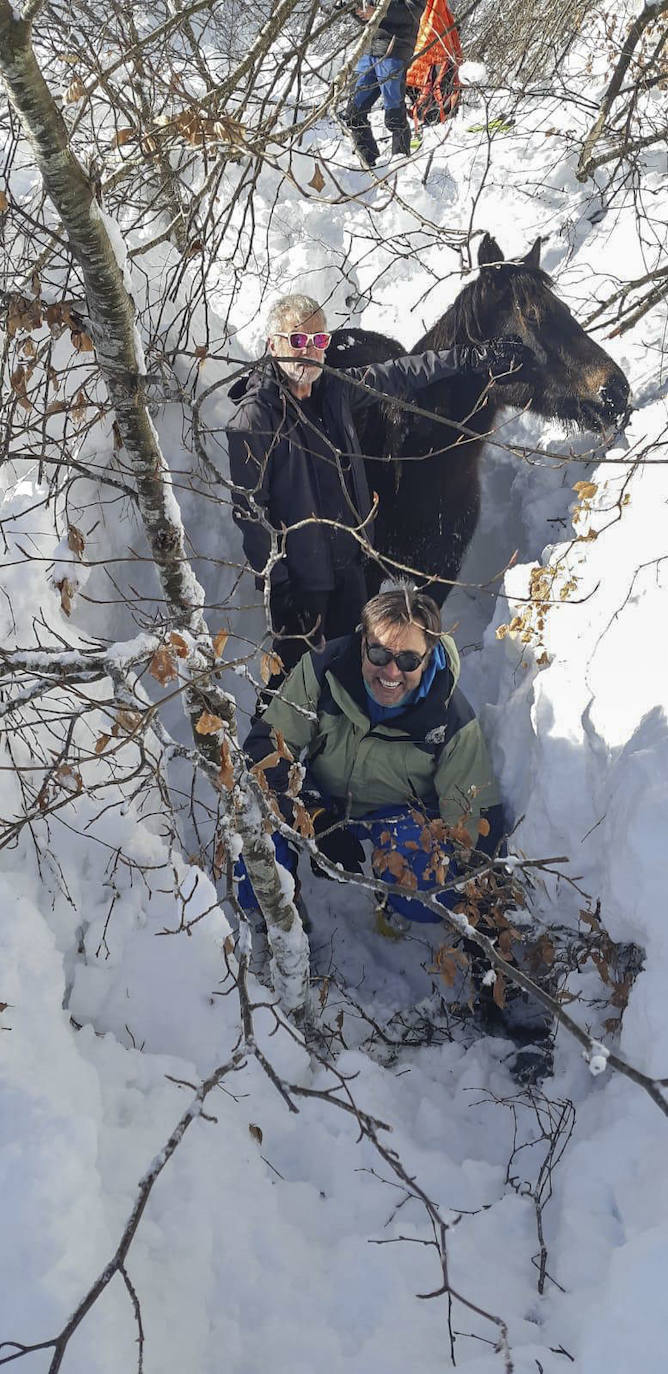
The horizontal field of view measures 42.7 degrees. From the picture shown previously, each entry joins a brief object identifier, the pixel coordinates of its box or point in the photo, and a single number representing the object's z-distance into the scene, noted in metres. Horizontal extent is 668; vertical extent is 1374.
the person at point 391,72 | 4.54
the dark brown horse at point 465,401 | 4.10
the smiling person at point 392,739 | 3.26
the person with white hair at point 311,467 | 3.42
